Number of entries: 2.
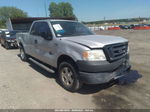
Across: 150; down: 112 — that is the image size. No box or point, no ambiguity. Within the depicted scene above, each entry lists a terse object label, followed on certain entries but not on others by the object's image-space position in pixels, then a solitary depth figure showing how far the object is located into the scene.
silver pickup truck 2.42
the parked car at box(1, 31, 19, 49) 8.54
